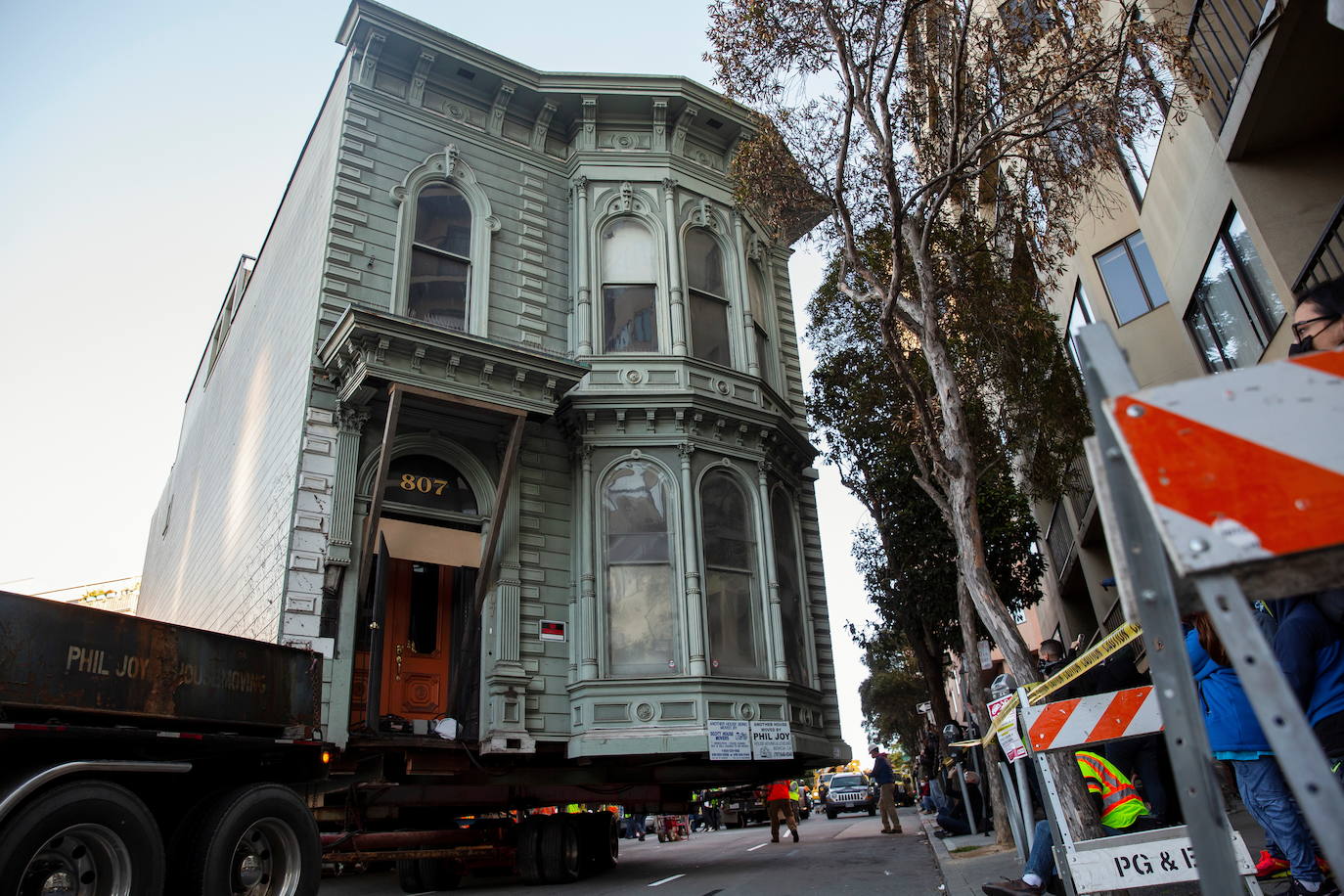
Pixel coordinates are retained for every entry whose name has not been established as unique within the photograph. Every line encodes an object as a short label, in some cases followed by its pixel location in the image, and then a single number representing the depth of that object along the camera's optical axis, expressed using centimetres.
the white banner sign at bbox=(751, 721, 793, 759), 1218
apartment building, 941
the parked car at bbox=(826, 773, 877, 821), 3406
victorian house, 1166
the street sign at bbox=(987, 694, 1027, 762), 652
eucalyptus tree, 1008
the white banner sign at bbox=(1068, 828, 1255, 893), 474
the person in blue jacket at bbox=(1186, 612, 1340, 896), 432
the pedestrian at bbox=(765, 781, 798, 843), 1878
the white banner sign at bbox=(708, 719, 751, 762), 1177
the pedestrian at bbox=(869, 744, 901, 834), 1897
